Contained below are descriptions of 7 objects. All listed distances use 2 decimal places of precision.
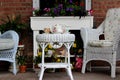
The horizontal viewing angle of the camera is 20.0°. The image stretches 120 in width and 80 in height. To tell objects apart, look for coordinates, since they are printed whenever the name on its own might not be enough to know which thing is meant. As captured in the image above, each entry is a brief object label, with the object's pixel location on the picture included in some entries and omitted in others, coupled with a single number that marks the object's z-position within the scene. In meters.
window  6.29
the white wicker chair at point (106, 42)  5.34
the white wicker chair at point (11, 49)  5.49
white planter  5.88
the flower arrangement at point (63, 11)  5.93
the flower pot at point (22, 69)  5.87
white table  4.84
